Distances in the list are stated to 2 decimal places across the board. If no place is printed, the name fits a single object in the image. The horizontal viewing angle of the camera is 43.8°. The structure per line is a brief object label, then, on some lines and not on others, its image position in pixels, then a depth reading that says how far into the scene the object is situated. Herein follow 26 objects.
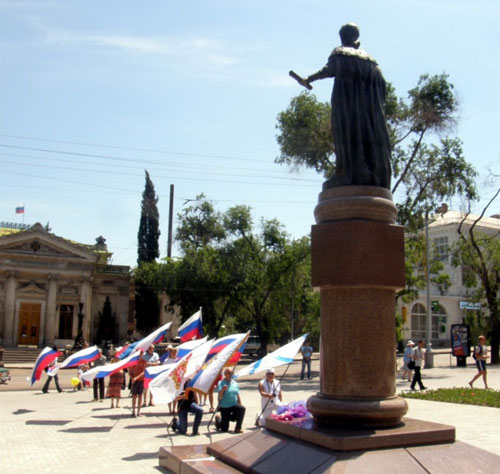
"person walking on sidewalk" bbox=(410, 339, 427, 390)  20.69
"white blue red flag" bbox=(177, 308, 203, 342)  18.89
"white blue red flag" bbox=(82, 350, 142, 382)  15.08
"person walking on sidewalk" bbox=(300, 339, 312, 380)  26.46
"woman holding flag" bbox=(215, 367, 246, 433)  12.42
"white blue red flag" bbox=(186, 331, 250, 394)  10.21
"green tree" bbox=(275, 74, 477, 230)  27.33
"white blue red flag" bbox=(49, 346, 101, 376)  16.69
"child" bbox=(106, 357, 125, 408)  17.23
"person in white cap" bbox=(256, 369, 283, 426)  12.01
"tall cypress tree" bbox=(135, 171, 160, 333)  54.91
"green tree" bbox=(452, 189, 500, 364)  35.19
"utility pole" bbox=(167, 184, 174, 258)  47.84
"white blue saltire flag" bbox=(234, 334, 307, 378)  10.77
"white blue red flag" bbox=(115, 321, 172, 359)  16.91
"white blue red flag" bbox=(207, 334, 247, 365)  14.62
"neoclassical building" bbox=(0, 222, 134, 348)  48.59
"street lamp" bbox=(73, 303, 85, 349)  48.44
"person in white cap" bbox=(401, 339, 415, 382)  22.23
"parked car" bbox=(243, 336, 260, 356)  44.34
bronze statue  7.93
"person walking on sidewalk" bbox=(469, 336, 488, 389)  19.86
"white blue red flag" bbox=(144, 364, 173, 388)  12.48
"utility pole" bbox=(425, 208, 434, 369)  30.79
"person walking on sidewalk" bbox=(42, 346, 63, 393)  22.43
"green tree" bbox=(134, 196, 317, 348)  40.22
